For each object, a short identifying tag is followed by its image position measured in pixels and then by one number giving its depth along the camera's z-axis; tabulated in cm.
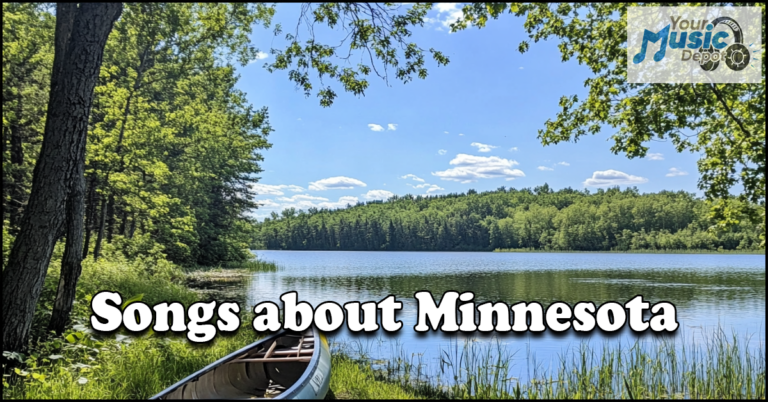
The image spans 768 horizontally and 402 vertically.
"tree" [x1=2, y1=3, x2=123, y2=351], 507
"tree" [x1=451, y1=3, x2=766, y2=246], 607
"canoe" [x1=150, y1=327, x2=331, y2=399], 456
